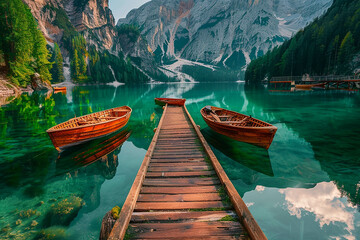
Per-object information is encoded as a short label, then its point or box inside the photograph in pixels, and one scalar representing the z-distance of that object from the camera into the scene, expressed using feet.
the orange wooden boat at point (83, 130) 32.14
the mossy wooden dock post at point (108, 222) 13.06
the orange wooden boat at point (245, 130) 31.68
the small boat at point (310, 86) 214.73
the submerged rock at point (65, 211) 18.38
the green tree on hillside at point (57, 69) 324.80
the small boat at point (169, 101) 80.12
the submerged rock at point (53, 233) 16.29
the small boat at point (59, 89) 207.30
